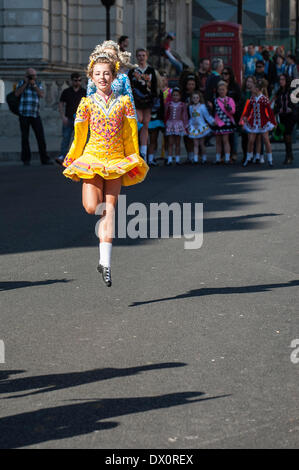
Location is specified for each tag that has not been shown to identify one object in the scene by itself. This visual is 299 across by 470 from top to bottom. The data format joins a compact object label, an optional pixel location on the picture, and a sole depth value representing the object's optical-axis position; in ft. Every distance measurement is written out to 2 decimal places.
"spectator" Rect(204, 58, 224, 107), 72.95
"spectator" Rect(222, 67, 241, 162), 66.64
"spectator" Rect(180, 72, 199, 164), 66.13
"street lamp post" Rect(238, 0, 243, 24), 130.41
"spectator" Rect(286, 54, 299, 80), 84.90
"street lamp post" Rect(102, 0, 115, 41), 85.04
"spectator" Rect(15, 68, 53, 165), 66.74
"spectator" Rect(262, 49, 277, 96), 91.71
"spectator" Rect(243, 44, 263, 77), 98.68
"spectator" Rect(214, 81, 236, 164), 65.46
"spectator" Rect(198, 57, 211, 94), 78.84
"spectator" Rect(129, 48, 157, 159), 61.72
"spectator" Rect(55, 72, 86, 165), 66.49
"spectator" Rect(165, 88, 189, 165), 65.62
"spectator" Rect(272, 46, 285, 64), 94.79
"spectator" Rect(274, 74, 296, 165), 64.23
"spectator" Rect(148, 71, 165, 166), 65.31
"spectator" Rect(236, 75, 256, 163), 63.36
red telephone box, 111.34
